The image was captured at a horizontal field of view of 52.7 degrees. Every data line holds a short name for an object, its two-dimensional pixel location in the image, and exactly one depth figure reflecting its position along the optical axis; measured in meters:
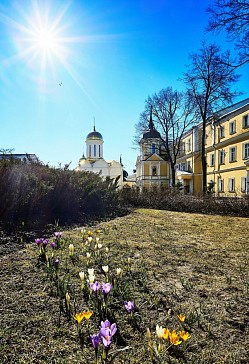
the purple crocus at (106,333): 1.19
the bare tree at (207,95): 21.56
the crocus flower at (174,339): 1.26
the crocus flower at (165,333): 1.29
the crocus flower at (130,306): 1.64
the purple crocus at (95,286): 1.74
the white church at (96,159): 48.91
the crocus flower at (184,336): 1.29
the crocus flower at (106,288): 1.75
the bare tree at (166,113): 29.91
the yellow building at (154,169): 42.41
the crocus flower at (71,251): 2.92
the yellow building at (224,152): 23.58
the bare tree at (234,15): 7.26
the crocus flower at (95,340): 1.17
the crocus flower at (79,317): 1.39
